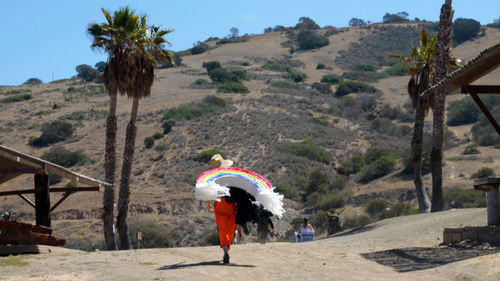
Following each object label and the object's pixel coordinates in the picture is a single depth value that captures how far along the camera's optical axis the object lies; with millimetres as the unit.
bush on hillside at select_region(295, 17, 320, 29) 155375
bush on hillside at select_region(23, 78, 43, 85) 111962
